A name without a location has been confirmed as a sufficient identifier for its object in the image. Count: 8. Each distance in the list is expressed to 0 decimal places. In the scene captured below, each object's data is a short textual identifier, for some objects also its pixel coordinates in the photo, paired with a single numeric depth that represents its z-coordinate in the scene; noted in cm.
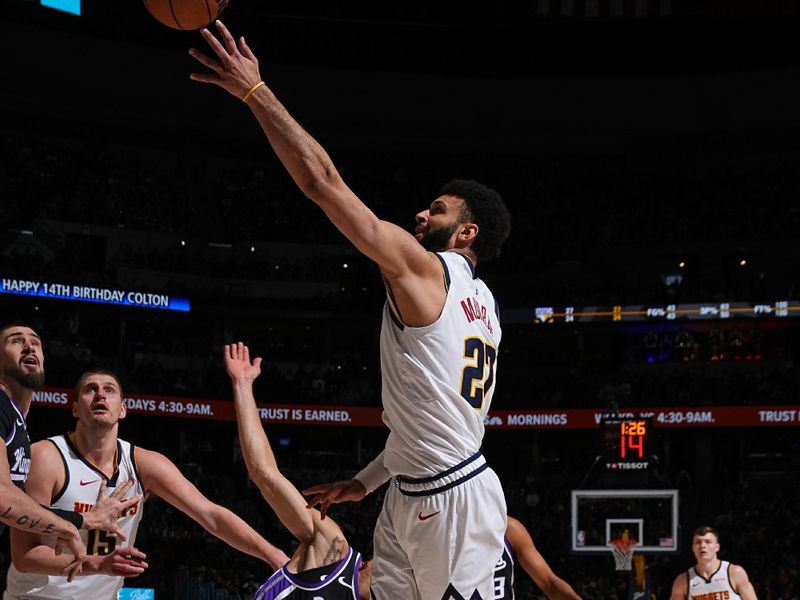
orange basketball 491
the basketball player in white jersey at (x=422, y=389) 373
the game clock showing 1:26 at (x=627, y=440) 1836
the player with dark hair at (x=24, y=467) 460
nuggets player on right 1023
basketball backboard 1648
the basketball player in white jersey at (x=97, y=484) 512
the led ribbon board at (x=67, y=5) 2814
